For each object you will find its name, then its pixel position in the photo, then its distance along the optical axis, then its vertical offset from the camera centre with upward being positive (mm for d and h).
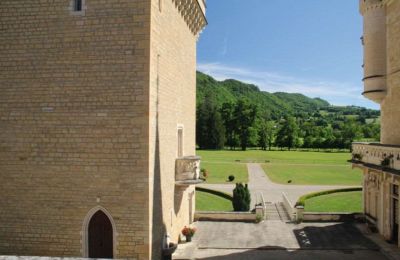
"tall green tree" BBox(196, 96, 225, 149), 98500 +1099
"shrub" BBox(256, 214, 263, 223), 22977 -5325
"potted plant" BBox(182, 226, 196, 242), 17797 -4882
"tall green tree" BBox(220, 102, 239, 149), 105988 +2769
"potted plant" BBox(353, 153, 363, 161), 22016 -1312
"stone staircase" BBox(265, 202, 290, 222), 24359 -5531
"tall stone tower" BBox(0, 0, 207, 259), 11961 +199
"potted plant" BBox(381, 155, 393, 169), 17609 -1271
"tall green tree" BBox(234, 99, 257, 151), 102688 +3927
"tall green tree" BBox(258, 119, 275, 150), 103000 -170
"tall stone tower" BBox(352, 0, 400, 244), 18766 +1832
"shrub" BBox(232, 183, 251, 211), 25188 -4552
